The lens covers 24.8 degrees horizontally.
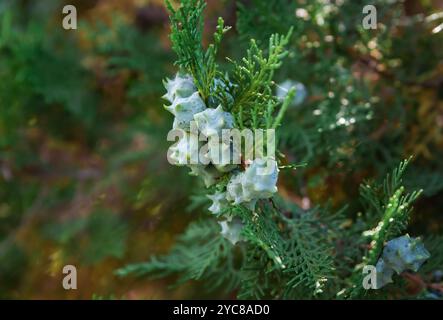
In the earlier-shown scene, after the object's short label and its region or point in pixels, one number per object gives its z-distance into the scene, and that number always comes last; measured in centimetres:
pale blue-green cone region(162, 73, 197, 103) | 39
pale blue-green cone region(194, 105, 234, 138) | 37
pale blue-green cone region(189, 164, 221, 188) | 39
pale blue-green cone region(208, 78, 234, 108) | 38
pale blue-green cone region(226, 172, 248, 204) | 38
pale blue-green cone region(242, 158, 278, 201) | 37
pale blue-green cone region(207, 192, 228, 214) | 39
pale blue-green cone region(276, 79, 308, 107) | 51
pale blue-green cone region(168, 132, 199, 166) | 38
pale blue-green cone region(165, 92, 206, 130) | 38
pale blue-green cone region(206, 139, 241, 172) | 38
